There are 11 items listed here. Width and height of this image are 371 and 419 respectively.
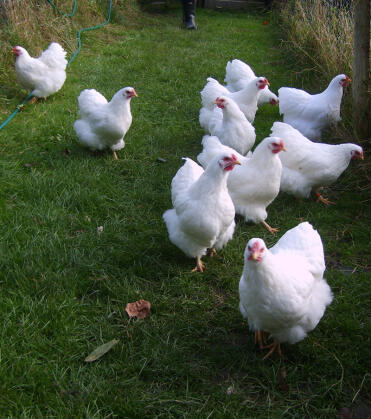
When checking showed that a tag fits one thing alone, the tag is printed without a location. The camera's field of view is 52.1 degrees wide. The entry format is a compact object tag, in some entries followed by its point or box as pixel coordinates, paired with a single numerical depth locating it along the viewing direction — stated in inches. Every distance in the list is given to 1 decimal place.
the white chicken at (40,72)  221.6
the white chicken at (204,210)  111.0
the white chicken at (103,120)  171.3
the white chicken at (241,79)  229.5
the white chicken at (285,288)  84.3
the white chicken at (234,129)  168.7
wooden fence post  151.6
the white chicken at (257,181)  140.2
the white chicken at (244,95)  191.5
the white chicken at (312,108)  191.8
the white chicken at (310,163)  154.2
